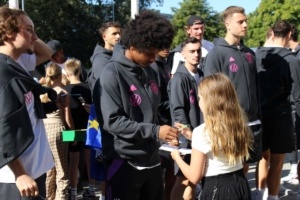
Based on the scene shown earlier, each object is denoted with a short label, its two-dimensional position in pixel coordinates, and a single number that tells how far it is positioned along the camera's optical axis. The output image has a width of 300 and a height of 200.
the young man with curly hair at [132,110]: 3.66
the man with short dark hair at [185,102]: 5.45
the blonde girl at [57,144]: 6.15
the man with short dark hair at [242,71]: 5.50
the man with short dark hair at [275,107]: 6.37
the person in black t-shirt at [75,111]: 6.88
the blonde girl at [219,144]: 3.69
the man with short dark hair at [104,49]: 5.86
